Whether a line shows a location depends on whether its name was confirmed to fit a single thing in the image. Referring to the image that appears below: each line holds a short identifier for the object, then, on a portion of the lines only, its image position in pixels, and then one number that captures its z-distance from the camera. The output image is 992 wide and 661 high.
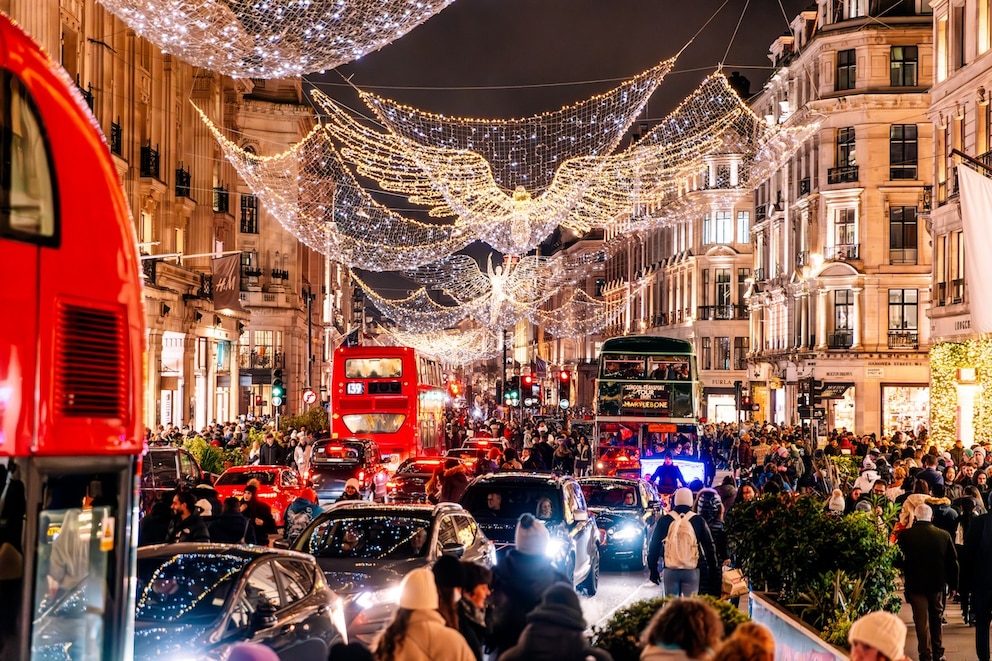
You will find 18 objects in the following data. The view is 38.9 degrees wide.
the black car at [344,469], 33.03
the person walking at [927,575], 14.30
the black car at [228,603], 9.84
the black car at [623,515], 22.98
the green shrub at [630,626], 8.34
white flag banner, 23.17
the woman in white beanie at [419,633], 7.50
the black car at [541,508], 17.95
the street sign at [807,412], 42.03
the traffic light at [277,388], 43.37
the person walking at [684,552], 14.79
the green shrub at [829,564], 13.20
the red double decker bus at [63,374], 6.59
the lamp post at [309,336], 63.05
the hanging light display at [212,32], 14.21
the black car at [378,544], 13.38
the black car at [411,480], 28.31
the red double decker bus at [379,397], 40.88
